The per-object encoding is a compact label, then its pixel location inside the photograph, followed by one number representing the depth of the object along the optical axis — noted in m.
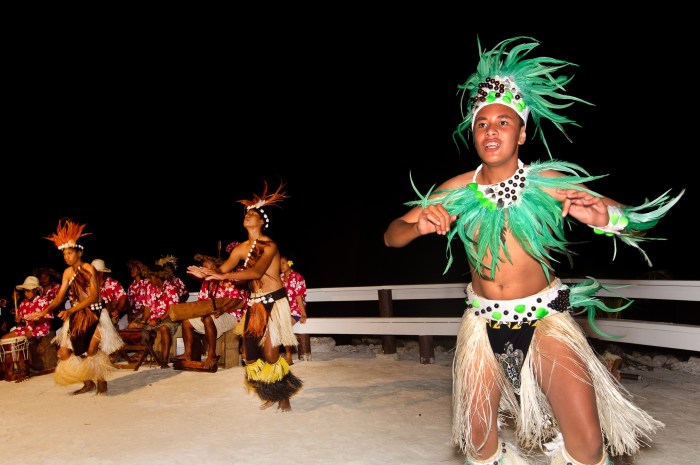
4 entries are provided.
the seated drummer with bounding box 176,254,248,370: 6.56
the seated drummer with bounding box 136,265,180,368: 7.11
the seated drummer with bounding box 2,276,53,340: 6.84
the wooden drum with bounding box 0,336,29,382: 6.60
